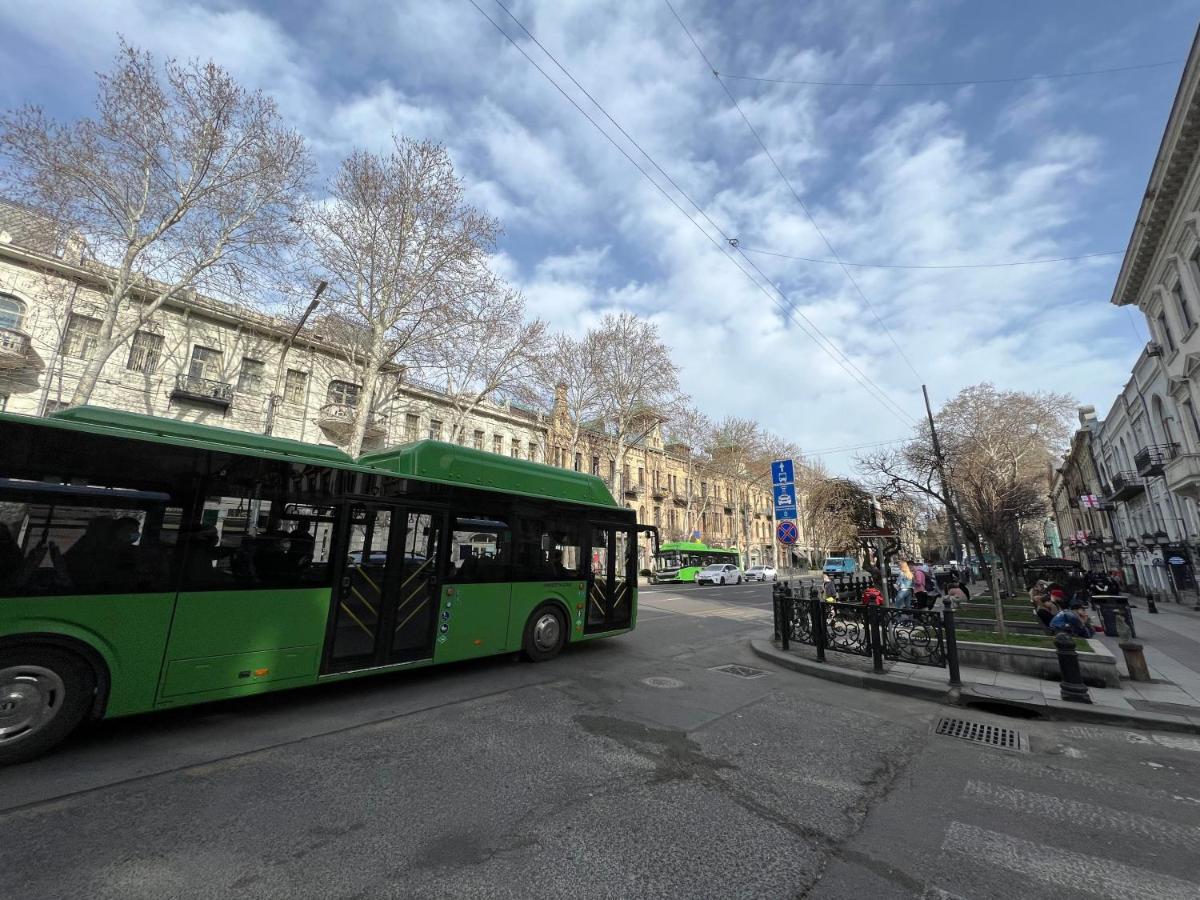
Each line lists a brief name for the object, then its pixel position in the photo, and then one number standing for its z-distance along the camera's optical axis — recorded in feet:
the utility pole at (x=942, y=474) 58.80
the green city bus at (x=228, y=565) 14.25
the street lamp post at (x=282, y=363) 60.27
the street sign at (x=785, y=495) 37.17
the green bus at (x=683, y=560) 119.85
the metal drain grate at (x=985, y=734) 17.13
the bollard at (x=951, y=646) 23.48
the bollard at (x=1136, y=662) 23.97
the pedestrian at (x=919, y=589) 48.19
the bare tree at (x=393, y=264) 61.46
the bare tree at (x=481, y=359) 68.49
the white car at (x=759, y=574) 145.59
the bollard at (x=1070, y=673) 20.81
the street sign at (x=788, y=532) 37.11
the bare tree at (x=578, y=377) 105.50
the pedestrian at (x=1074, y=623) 28.86
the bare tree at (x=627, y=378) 108.06
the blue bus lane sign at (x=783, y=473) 37.45
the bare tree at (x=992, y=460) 56.08
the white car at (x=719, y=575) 114.62
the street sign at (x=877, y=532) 39.65
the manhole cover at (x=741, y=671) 26.89
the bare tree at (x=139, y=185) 46.55
